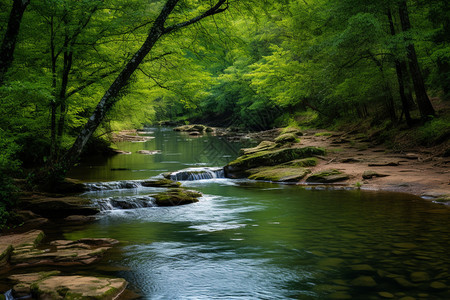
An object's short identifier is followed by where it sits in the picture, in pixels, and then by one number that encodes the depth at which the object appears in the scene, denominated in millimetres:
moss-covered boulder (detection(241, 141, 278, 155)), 21172
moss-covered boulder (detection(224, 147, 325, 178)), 18719
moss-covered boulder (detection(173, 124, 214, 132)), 53388
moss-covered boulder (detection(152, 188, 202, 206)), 12477
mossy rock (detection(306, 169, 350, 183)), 14875
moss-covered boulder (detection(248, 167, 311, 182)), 16141
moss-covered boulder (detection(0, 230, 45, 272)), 6543
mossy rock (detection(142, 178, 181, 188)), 15391
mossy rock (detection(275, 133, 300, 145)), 23106
